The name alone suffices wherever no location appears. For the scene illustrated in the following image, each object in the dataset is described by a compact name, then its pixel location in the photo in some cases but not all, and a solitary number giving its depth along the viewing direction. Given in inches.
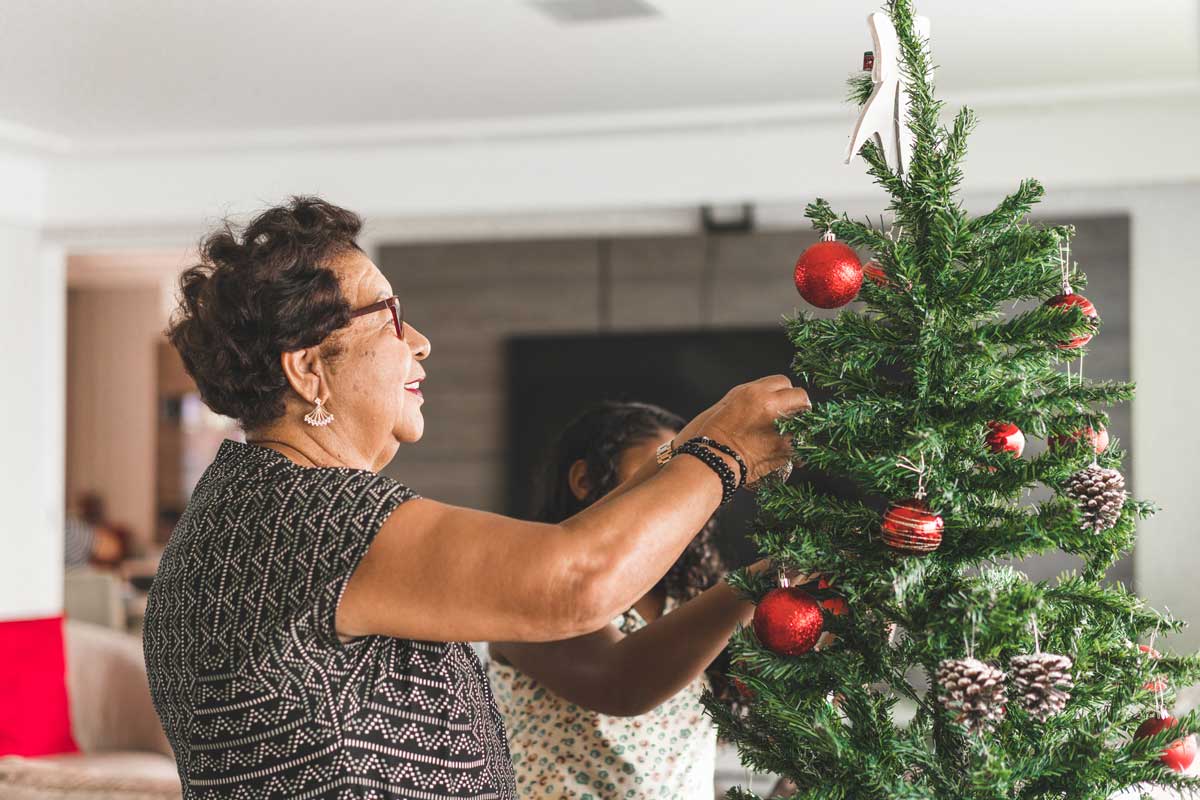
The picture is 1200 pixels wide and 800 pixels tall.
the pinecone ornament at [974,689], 40.2
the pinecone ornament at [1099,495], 42.4
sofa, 142.4
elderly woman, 40.4
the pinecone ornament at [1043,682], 40.3
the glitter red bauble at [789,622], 43.6
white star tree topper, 45.1
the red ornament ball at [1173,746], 43.4
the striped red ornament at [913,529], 41.3
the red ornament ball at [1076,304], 43.1
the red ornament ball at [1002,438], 44.2
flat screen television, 198.4
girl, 57.1
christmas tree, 42.4
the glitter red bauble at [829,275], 44.5
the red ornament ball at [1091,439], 43.5
